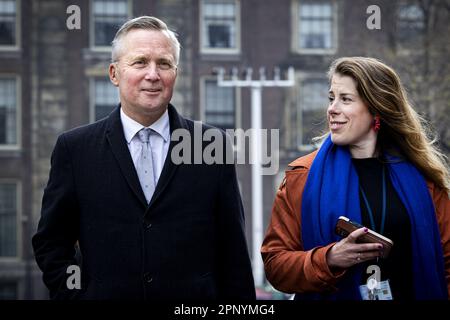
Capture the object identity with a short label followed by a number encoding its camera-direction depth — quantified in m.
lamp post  24.72
